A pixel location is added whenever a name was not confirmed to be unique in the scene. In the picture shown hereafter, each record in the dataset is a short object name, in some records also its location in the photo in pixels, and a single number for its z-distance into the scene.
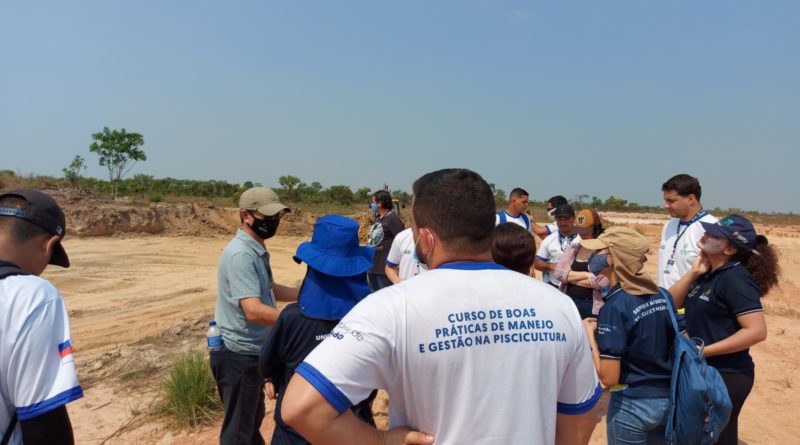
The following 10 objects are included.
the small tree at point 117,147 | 32.09
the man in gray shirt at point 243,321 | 3.18
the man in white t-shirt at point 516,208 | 6.30
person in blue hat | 2.52
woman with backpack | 2.56
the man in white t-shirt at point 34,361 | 1.57
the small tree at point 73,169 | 30.97
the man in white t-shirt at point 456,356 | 1.28
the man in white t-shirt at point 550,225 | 5.86
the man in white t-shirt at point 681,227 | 4.44
